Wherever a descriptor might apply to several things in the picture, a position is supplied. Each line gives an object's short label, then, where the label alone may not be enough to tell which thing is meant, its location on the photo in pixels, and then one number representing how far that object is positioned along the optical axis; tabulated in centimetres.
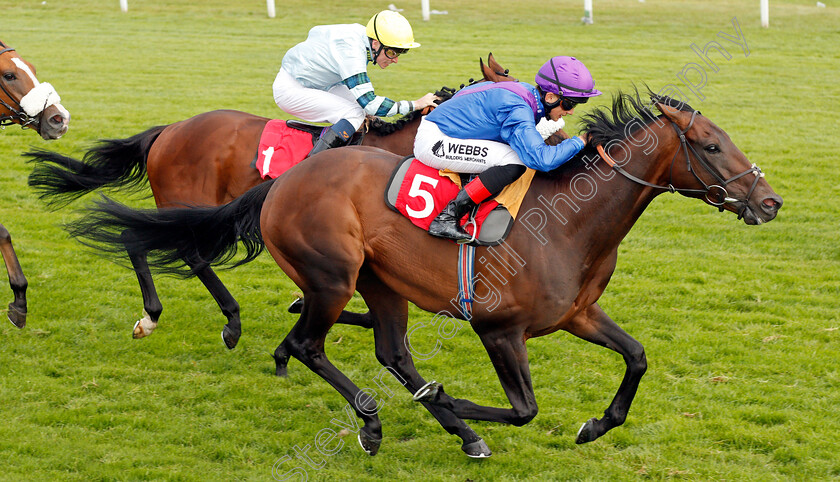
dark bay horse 825
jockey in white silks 1158
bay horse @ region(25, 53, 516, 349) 1177
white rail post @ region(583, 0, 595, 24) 3902
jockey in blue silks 832
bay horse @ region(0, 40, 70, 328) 1157
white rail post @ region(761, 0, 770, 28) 3756
